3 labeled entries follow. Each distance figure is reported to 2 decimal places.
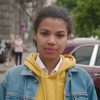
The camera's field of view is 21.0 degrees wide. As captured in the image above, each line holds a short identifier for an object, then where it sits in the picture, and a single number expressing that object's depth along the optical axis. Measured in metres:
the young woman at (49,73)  1.62
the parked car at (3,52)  11.65
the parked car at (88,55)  4.89
